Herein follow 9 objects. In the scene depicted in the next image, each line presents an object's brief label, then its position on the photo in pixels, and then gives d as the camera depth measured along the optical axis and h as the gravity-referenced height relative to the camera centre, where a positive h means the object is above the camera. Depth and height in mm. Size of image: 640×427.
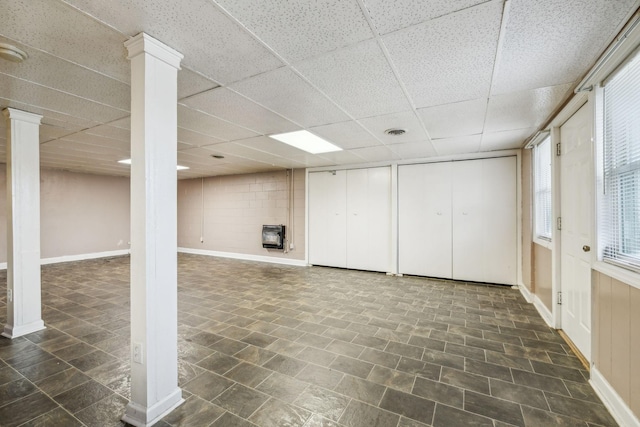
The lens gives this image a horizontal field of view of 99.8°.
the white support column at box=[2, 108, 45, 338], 2865 -103
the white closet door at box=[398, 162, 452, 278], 5352 -133
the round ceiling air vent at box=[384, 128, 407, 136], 3709 +1139
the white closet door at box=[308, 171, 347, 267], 6453 -142
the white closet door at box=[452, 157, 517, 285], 4861 -146
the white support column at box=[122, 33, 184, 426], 1637 -111
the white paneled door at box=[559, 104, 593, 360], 2342 -149
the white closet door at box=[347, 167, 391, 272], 5949 -137
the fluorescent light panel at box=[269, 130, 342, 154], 3963 +1156
